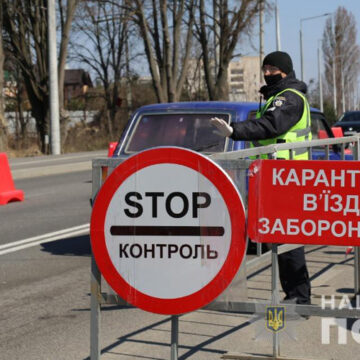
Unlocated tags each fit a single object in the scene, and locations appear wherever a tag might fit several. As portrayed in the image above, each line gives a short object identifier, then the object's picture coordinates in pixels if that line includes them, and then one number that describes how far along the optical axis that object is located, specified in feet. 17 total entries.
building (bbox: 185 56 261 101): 598.75
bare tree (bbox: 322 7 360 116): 347.11
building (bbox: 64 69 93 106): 407.46
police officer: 19.46
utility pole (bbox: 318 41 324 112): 199.46
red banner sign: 14.11
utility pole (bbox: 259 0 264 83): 173.16
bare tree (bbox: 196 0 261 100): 145.59
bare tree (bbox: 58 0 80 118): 116.57
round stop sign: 13.16
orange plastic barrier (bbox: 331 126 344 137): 50.76
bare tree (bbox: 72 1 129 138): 202.49
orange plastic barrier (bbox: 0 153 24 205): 51.34
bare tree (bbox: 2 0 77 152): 124.57
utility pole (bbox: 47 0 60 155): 99.96
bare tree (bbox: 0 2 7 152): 100.63
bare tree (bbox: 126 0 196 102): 132.57
